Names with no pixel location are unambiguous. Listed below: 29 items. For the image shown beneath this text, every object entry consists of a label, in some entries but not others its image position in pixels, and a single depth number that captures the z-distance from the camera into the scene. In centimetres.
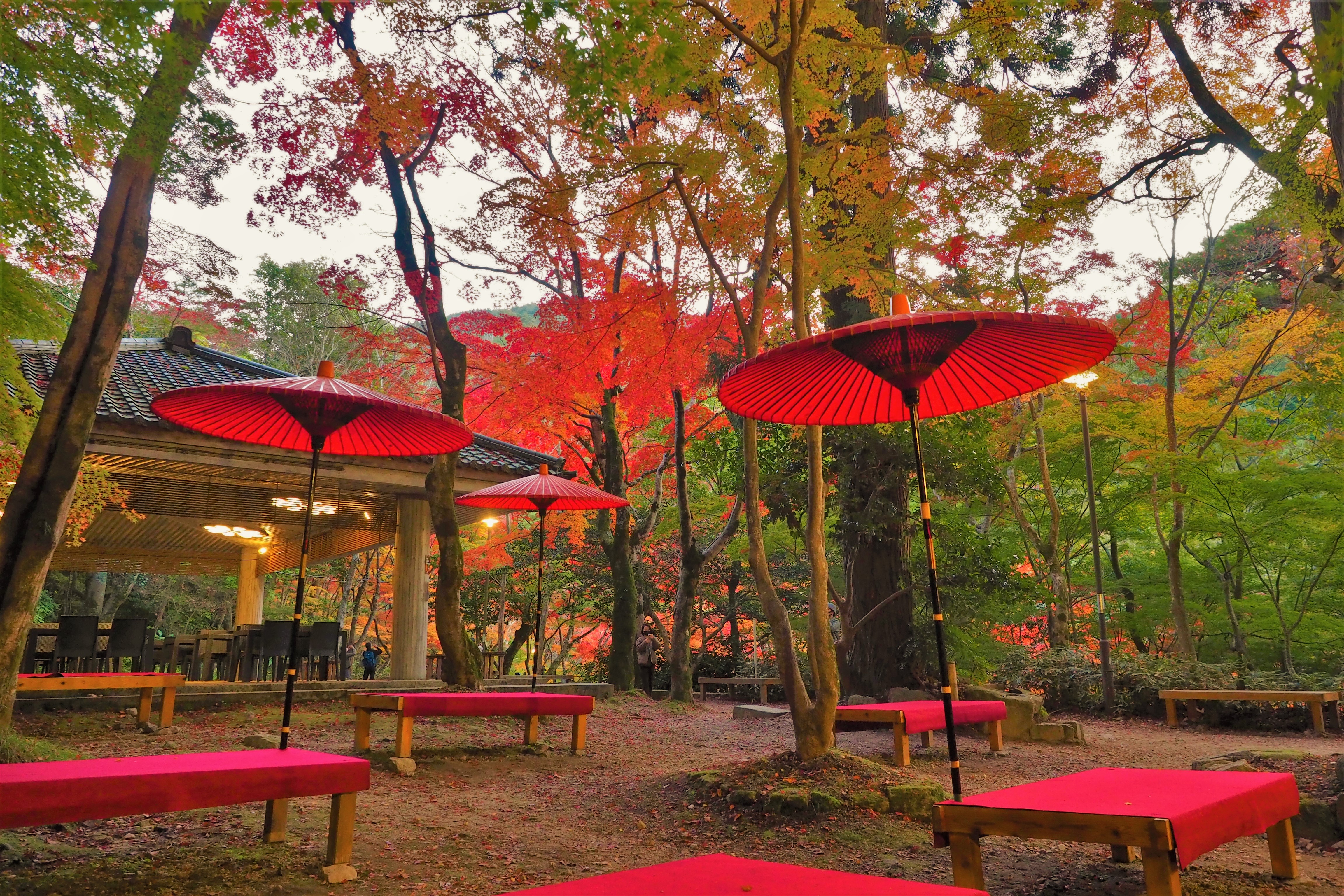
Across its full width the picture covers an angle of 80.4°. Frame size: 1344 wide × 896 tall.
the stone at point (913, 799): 461
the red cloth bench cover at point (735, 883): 189
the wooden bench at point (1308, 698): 897
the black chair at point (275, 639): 914
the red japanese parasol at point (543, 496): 748
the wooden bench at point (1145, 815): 252
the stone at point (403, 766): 566
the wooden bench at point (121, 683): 629
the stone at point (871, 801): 458
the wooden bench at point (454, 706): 557
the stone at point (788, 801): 452
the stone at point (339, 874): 327
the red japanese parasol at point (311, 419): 408
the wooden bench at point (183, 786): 252
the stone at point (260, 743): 596
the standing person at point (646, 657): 1356
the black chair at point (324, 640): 988
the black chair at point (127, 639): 862
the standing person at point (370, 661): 1440
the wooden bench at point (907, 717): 585
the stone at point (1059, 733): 821
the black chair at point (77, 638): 837
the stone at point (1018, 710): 846
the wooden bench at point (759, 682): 1373
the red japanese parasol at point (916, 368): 322
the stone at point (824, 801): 451
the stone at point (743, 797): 471
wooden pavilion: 861
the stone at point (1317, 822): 439
